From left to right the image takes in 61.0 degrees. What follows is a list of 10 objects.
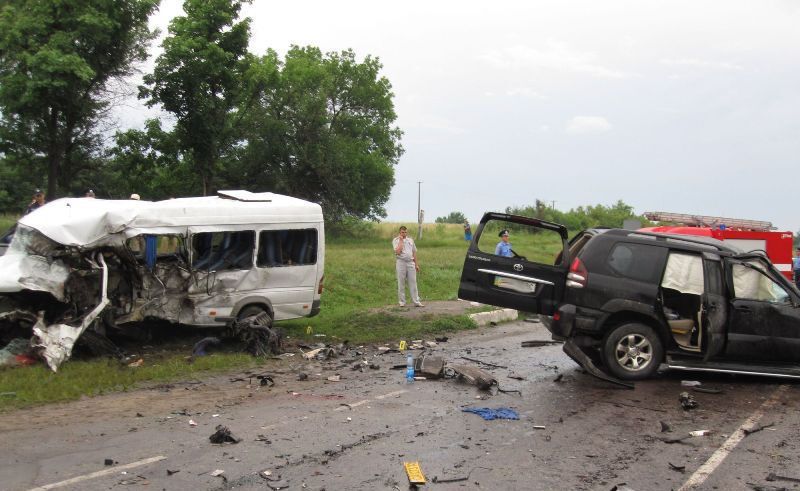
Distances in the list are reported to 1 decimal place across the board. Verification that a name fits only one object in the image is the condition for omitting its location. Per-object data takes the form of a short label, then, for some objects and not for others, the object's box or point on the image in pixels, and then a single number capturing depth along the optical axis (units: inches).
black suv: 339.6
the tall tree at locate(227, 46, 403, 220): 1488.7
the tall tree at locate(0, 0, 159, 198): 713.0
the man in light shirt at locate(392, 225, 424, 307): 594.5
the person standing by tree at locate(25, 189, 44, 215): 548.4
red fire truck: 652.7
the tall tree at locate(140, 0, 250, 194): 902.4
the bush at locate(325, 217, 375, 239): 1696.6
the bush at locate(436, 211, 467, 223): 3554.9
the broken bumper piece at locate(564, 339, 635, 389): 342.3
